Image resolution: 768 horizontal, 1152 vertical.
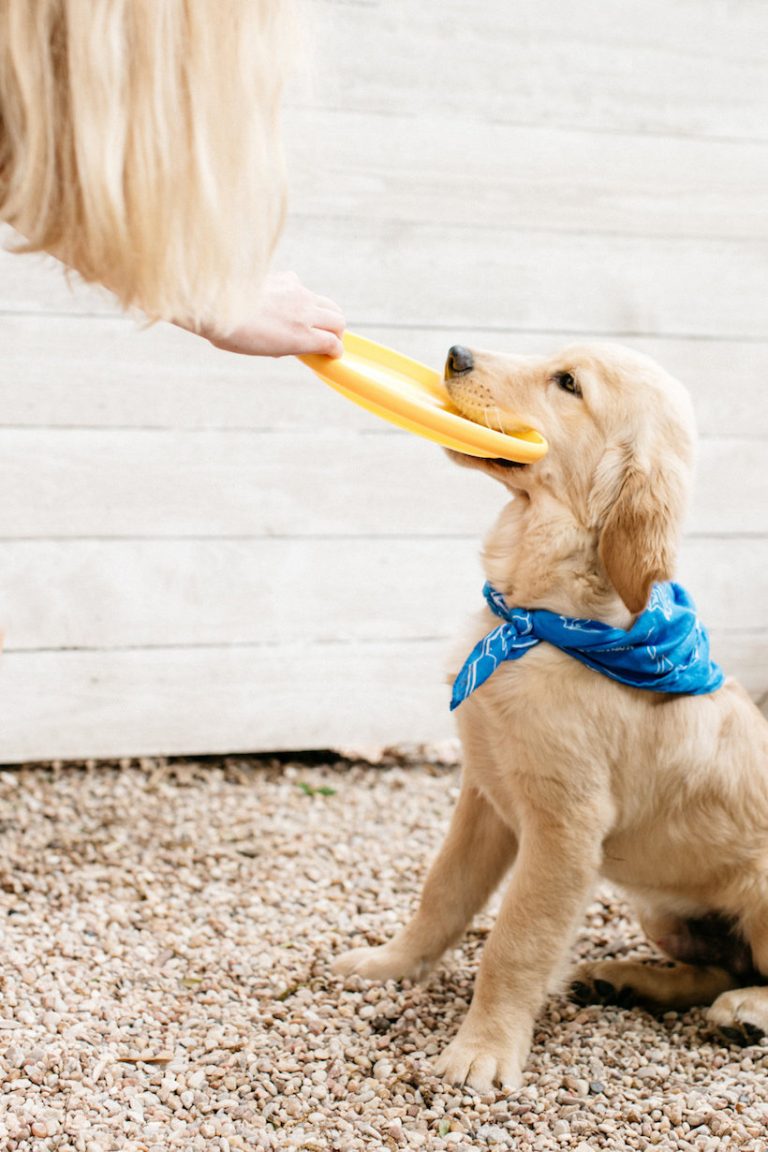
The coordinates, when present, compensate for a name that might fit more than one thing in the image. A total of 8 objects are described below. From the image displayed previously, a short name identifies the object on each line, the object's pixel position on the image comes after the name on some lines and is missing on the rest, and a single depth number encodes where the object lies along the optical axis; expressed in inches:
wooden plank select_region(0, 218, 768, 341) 126.9
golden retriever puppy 80.8
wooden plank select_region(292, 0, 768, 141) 124.6
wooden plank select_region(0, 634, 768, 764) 128.1
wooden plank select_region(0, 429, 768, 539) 123.4
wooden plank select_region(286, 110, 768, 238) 126.3
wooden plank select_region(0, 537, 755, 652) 125.5
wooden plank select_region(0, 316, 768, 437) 121.3
